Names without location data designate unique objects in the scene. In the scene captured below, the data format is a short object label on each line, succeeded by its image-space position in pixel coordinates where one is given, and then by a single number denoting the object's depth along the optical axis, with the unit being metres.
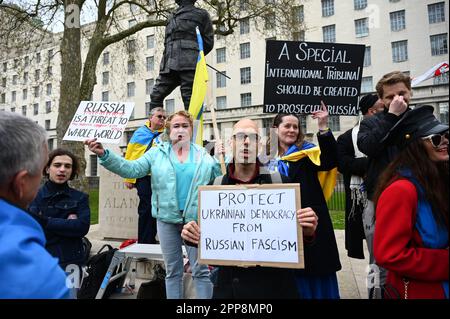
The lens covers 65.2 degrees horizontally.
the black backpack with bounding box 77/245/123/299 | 3.20
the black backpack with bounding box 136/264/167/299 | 3.34
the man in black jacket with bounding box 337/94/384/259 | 3.06
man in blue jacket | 1.03
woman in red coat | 1.45
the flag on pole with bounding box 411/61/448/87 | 7.20
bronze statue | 4.80
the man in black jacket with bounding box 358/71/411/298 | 2.29
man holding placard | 1.89
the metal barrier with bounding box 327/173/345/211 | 14.12
